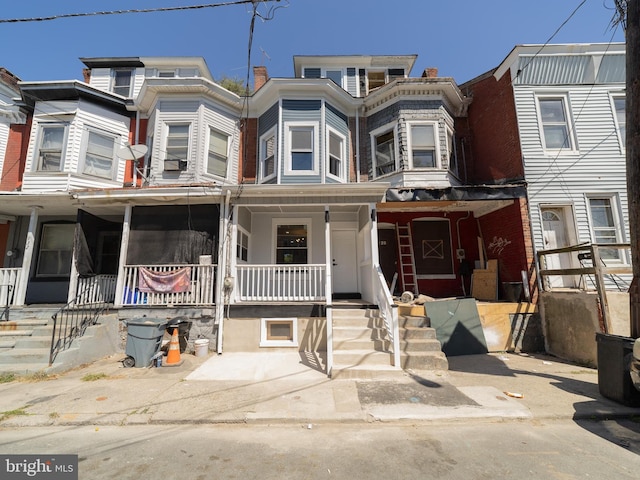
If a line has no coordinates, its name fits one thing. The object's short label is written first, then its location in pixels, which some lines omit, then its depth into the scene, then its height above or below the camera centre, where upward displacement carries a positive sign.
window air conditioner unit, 9.69 +4.01
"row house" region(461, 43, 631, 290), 8.61 +4.40
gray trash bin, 6.20 -1.18
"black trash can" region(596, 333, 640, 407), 4.17 -1.28
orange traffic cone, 6.26 -1.40
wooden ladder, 9.78 +0.90
